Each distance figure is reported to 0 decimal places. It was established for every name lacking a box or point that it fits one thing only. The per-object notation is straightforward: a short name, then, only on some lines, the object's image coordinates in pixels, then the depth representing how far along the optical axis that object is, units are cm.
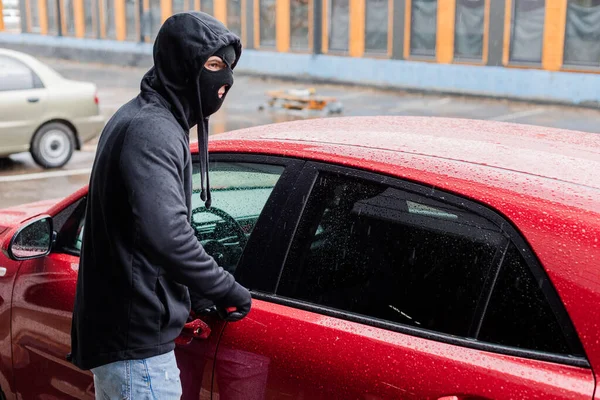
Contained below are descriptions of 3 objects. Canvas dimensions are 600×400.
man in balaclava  236
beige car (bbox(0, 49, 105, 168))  1074
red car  212
